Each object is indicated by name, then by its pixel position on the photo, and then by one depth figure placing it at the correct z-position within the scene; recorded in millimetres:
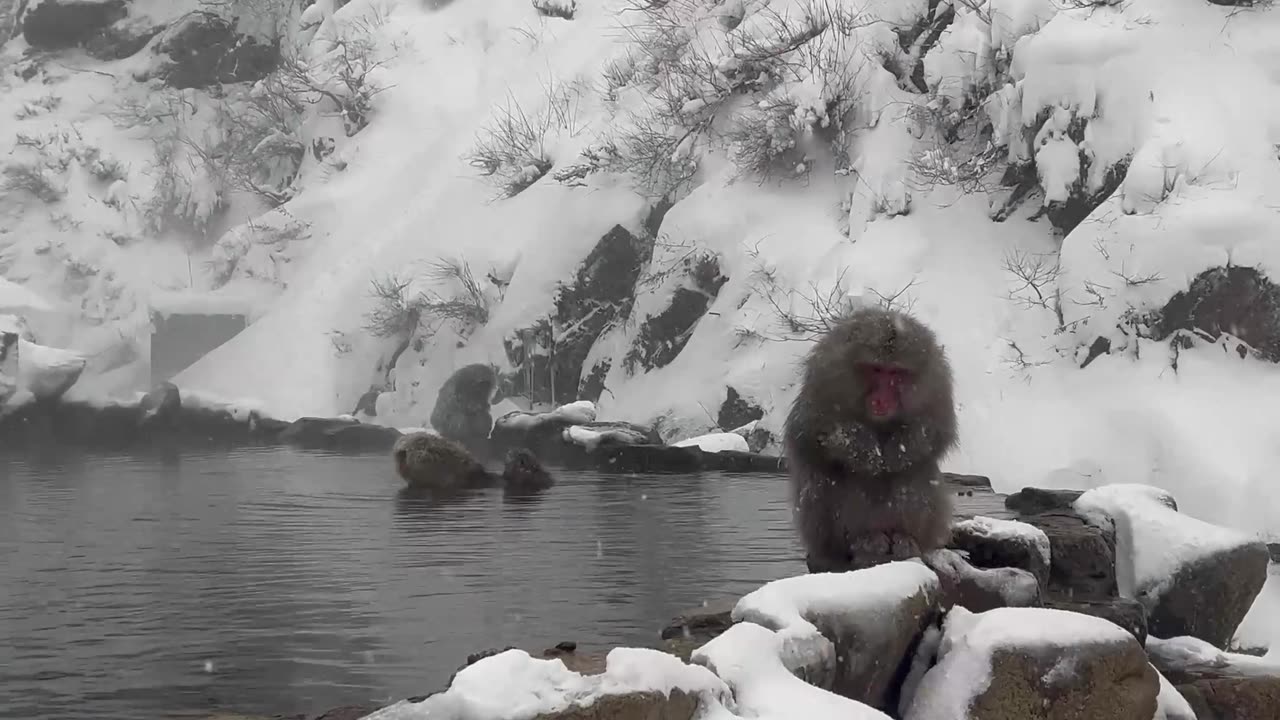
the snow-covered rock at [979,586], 4508
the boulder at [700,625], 4387
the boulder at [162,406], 18250
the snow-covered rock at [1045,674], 3652
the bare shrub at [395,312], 19906
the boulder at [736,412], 14586
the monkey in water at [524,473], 10094
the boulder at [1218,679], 4461
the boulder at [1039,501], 7188
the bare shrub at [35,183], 28906
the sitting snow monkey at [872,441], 4098
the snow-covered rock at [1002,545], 5102
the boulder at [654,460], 11516
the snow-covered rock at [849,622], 3648
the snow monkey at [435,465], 10320
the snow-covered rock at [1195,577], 5789
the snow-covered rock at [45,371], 18078
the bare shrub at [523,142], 20844
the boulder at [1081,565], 5484
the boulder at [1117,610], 4996
